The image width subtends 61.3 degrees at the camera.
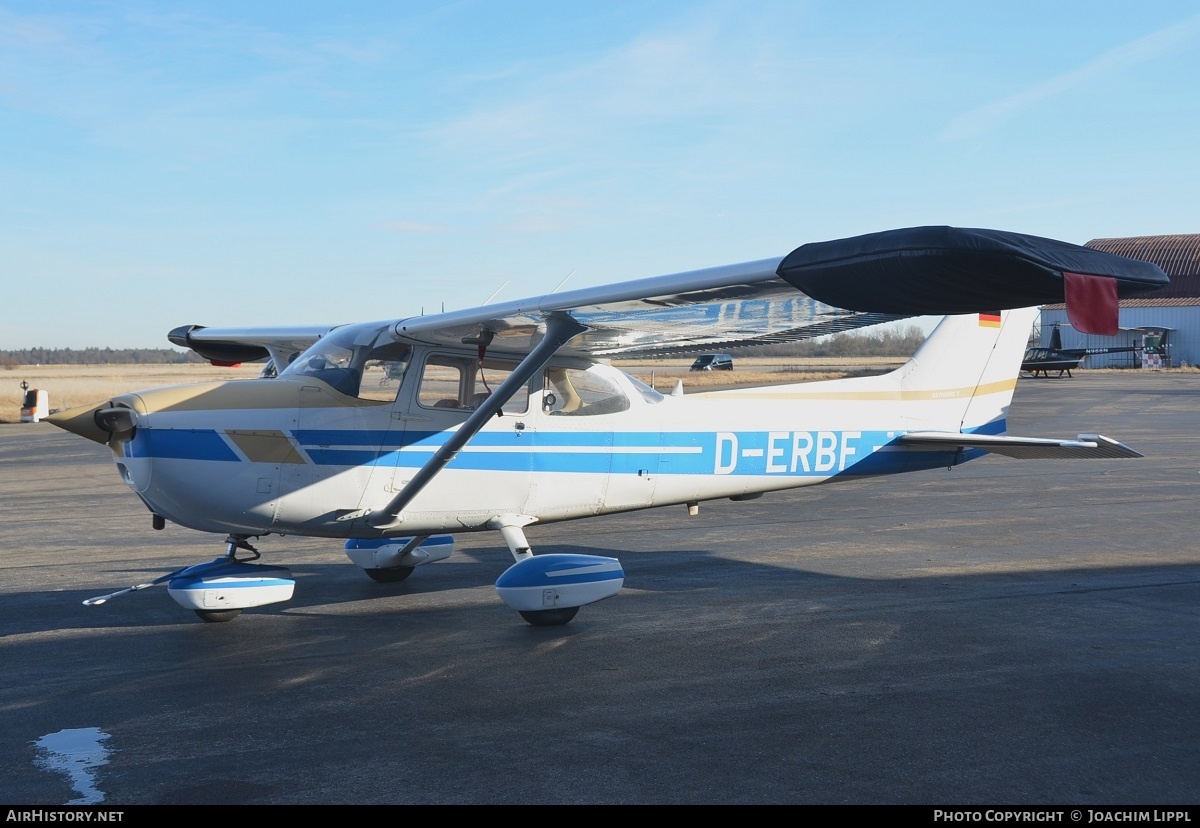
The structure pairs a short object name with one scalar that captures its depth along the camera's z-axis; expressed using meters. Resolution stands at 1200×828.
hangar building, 63.41
